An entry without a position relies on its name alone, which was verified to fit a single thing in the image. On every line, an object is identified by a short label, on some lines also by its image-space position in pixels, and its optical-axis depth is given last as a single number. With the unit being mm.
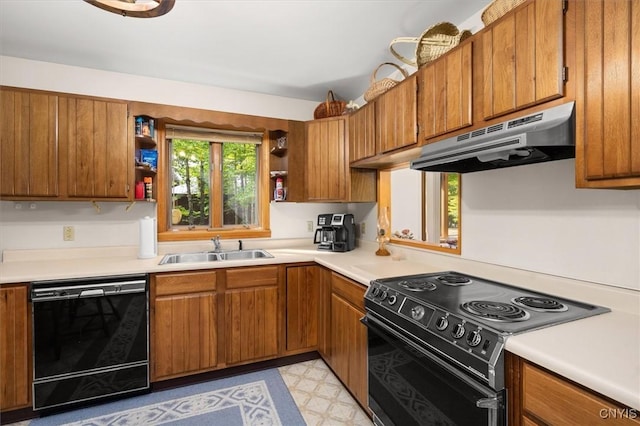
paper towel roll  2488
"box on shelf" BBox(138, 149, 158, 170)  2596
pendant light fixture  1429
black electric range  1006
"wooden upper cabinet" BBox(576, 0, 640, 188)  928
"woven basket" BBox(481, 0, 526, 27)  1341
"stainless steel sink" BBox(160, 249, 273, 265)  2705
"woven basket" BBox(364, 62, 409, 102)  2150
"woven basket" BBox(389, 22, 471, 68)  1706
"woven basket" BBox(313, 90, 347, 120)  2881
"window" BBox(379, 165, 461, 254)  2076
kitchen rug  1859
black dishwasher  1900
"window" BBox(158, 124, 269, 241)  2924
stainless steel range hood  1106
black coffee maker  2879
